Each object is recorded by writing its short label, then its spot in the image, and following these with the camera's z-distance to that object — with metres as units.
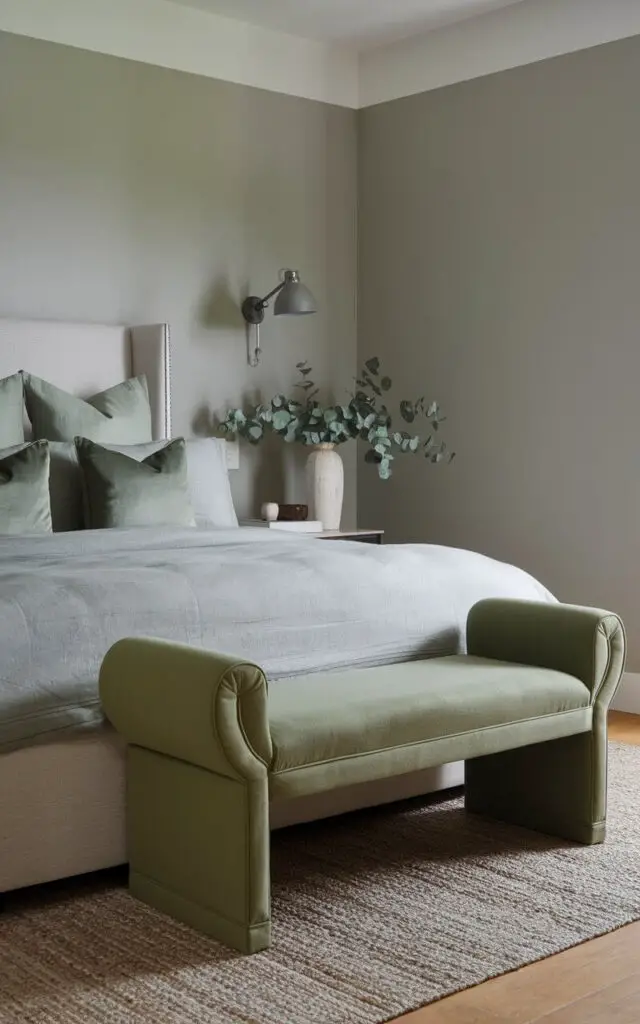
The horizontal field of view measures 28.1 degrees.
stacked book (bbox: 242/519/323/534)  5.05
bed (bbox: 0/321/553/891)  2.68
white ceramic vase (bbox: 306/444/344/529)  5.27
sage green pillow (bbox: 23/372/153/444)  4.33
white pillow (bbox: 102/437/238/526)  4.39
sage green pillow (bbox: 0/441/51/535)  3.66
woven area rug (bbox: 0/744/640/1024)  2.29
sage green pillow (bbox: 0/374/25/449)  4.19
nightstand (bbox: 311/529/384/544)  5.07
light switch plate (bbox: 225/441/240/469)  5.36
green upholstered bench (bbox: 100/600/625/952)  2.45
